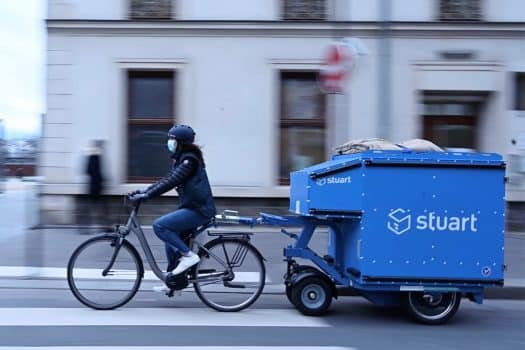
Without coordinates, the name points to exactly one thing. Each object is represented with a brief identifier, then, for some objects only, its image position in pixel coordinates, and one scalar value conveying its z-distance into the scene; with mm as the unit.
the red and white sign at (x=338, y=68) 8930
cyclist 6953
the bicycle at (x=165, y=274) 6984
